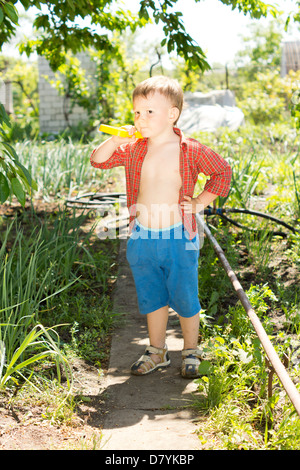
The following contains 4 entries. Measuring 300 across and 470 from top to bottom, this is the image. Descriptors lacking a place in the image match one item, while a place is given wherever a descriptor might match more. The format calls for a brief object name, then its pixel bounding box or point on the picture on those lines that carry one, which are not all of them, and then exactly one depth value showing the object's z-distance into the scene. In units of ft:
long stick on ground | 5.63
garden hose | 12.59
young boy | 7.91
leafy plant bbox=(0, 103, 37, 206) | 7.52
